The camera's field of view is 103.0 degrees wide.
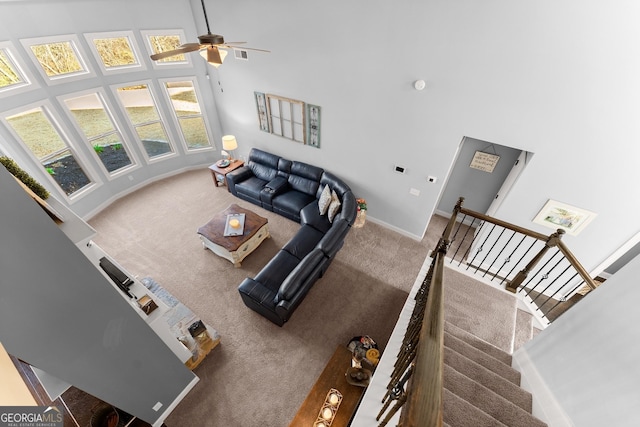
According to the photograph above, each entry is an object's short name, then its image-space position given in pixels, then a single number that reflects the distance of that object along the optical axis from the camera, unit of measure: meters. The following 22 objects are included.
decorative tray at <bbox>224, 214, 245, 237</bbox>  4.69
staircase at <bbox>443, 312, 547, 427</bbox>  1.84
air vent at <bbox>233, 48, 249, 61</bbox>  5.34
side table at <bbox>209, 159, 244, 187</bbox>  6.37
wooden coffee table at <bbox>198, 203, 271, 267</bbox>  4.60
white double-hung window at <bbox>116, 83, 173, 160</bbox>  5.86
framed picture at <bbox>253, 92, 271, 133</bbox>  5.71
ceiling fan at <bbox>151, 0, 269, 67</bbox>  2.85
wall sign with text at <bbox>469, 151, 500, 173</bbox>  4.78
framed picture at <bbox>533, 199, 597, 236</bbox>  3.58
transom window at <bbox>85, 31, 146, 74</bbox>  4.89
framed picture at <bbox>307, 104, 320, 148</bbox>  5.12
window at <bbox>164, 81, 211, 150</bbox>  6.27
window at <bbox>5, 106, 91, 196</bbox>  4.62
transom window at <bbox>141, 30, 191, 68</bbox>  5.33
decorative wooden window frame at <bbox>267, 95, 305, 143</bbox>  5.35
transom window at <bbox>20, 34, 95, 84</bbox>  4.32
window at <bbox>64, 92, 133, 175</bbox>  5.31
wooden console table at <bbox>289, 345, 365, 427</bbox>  2.72
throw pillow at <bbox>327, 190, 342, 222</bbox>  4.96
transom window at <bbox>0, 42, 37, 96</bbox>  4.08
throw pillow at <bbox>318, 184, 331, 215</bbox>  5.10
